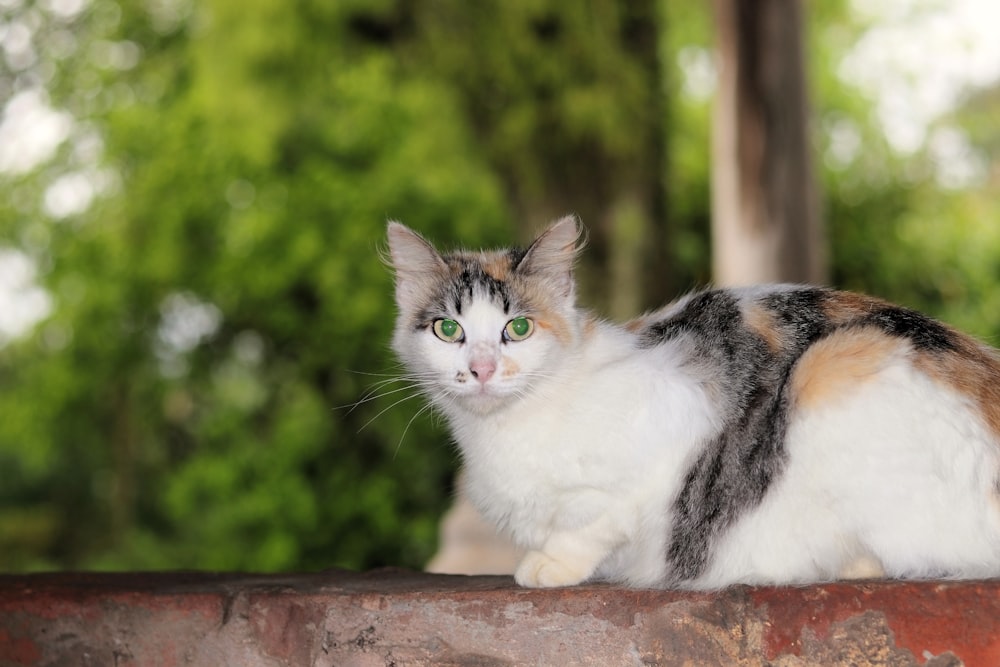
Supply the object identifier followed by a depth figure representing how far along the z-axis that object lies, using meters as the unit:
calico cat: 2.14
